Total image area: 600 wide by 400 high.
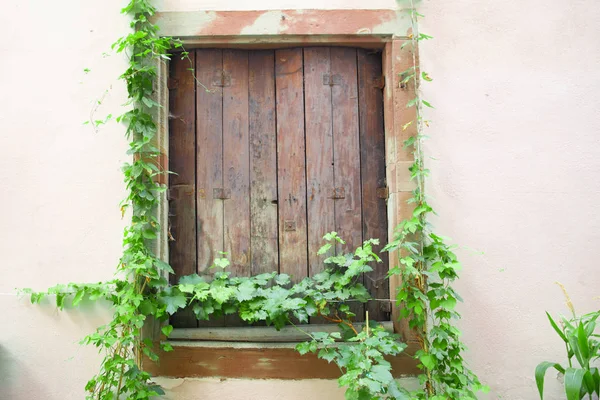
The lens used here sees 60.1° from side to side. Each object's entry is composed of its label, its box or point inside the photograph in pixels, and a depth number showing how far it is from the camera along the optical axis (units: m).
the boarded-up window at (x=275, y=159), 3.05
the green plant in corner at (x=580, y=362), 2.50
